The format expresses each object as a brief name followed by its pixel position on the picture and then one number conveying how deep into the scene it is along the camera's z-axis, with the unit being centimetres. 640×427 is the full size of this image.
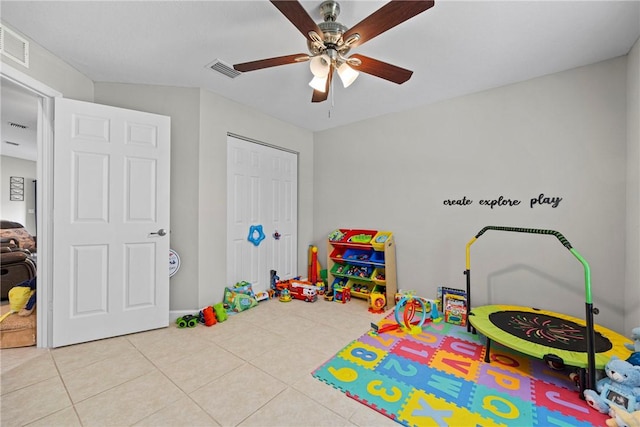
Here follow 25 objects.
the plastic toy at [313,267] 416
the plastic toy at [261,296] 351
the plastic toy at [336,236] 380
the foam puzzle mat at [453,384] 155
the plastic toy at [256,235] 358
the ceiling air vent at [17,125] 387
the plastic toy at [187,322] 271
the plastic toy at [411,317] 264
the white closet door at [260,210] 339
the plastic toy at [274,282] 377
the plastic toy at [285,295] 355
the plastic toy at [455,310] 284
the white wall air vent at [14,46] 191
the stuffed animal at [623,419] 139
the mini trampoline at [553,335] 169
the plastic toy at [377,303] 315
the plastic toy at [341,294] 353
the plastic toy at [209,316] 274
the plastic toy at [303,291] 354
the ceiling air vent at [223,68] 243
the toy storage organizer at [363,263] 336
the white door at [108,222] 233
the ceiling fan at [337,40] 132
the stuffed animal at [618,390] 154
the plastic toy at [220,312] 285
